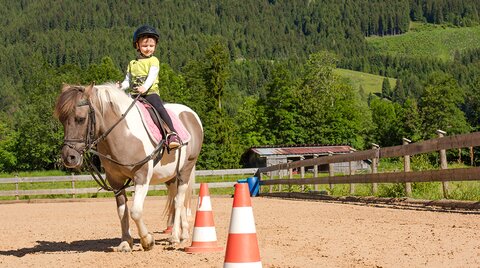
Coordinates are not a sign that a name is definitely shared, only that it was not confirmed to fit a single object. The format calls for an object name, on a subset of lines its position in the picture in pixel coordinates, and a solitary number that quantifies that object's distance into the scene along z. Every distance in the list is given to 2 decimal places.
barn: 72.19
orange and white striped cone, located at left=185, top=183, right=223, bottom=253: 6.83
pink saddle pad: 7.55
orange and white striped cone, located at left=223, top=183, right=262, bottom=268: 4.30
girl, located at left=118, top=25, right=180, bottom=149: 7.82
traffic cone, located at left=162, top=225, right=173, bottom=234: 8.99
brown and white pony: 7.05
